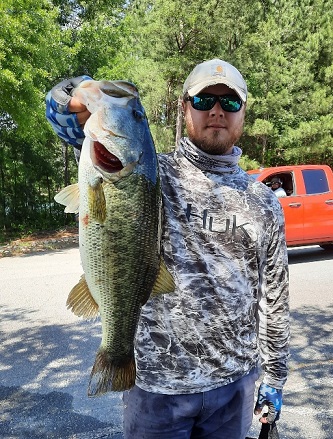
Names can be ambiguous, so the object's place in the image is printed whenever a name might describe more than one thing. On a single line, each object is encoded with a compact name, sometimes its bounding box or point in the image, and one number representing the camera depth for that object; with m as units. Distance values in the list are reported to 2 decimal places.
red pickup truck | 8.60
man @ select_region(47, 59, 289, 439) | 1.65
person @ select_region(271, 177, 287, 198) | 8.61
